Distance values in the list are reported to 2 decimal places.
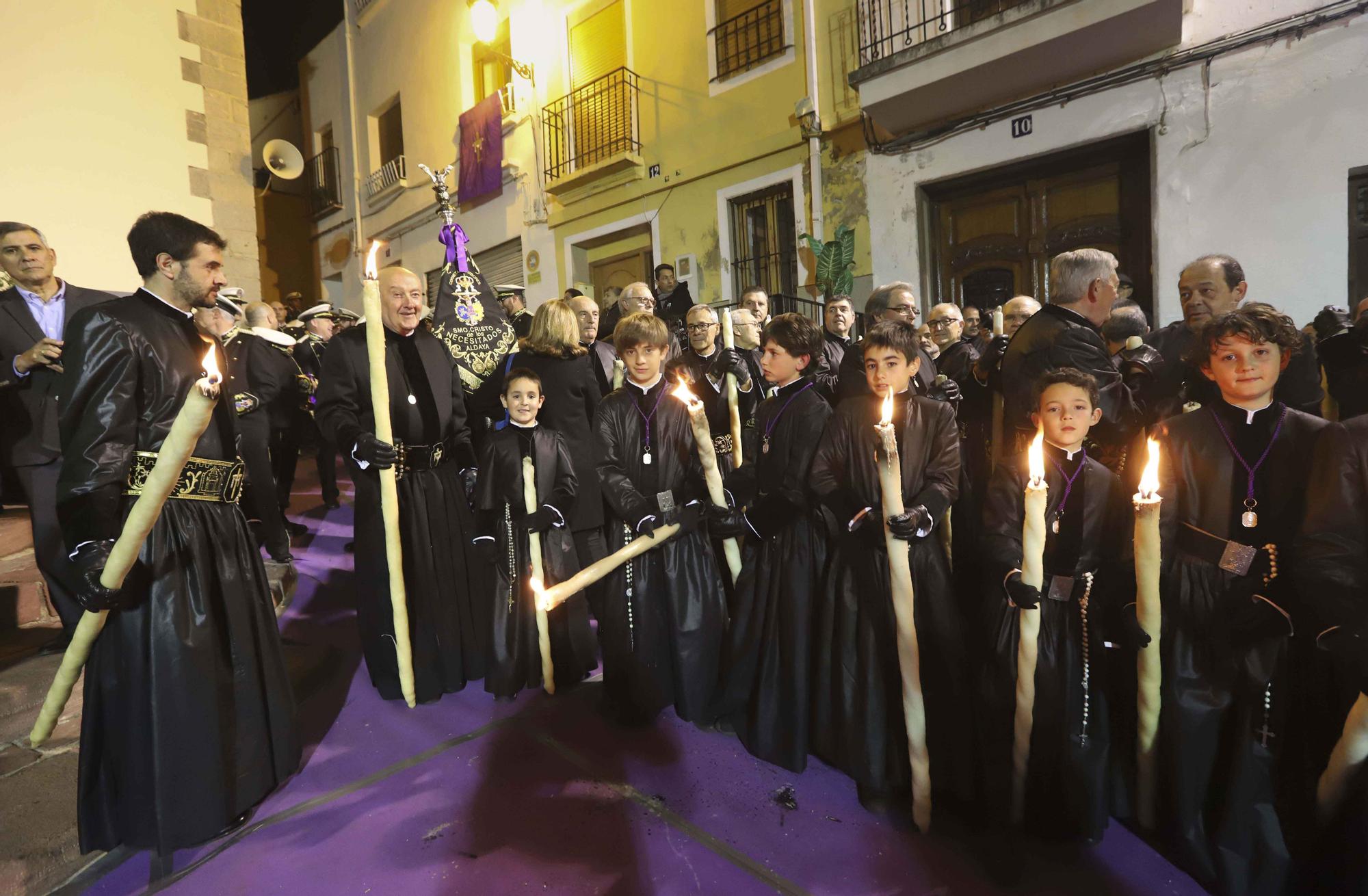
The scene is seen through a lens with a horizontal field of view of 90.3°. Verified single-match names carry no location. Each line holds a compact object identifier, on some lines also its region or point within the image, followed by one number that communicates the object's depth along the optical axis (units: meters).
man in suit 3.81
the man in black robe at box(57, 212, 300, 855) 2.25
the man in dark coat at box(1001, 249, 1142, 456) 3.15
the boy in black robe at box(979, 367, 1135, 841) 2.29
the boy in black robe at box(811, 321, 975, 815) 2.56
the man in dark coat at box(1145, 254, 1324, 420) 2.90
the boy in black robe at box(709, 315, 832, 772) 2.84
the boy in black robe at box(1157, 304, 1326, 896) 2.05
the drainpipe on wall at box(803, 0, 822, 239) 9.59
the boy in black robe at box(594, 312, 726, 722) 3.18
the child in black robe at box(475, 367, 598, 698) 3.56
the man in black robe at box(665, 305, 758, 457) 3.84
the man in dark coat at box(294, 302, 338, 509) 7.02
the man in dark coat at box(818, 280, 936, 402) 3.92
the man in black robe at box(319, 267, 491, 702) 3.50
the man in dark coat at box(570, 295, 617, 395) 5.27
